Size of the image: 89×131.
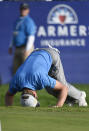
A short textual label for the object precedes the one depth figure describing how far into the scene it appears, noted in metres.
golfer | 16.20
